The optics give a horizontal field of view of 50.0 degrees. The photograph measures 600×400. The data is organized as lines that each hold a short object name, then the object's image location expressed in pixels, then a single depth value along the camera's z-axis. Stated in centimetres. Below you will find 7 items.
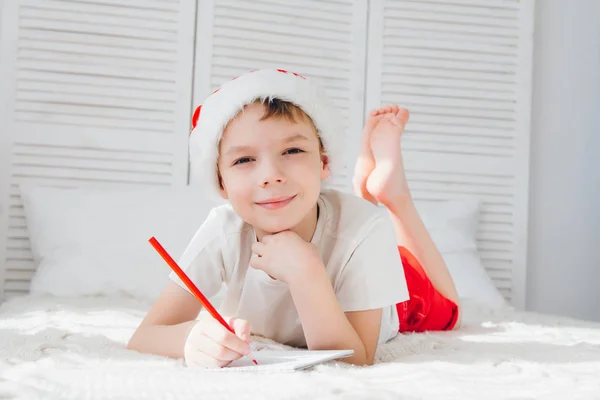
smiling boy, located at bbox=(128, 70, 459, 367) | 97
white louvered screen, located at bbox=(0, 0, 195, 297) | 225
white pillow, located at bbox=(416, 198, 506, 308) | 207
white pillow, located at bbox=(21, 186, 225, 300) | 190
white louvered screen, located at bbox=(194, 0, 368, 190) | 241
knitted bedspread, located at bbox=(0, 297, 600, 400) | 68
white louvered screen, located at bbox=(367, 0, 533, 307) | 254
